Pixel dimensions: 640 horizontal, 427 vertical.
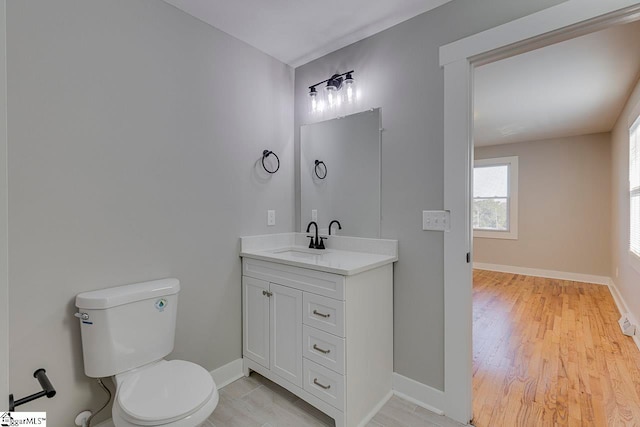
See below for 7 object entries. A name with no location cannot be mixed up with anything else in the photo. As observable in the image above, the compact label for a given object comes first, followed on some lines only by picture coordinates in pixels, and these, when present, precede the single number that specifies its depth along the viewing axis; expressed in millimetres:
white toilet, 1199
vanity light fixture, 2221
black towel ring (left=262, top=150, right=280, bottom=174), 2344
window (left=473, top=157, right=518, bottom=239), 5438
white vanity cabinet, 1615
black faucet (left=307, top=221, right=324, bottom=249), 2354
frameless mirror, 2125
